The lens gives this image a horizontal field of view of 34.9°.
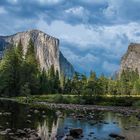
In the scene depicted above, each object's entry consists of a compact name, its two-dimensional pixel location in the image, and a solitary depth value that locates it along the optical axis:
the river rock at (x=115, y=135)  16.80
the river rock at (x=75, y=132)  16.72
